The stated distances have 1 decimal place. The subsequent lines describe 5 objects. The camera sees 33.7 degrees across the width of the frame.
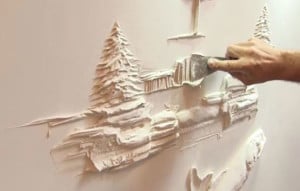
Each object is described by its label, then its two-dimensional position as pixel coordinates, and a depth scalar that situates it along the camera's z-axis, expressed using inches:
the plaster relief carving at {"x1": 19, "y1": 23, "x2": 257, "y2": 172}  41.6
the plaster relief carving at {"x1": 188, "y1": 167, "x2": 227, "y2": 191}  58.1
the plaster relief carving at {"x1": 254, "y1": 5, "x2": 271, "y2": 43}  68.1
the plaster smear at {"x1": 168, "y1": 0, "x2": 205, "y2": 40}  52.9
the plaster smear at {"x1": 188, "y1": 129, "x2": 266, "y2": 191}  59.3
